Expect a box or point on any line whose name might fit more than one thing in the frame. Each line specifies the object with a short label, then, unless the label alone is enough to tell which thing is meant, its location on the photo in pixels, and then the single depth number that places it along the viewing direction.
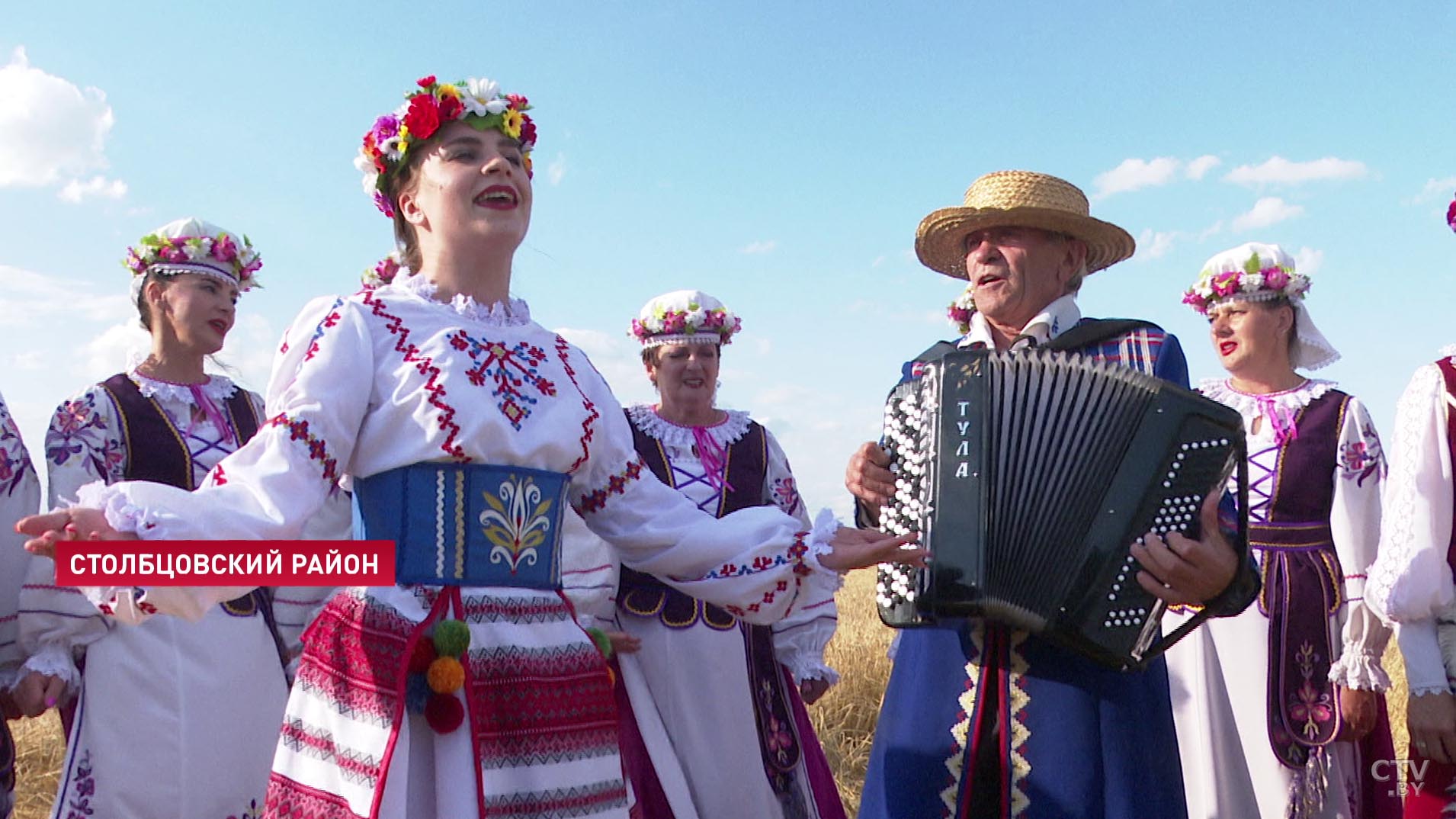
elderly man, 2.68
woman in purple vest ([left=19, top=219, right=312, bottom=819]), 3.65
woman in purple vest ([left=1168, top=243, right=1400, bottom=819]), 4.31
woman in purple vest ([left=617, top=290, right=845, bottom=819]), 4.32
